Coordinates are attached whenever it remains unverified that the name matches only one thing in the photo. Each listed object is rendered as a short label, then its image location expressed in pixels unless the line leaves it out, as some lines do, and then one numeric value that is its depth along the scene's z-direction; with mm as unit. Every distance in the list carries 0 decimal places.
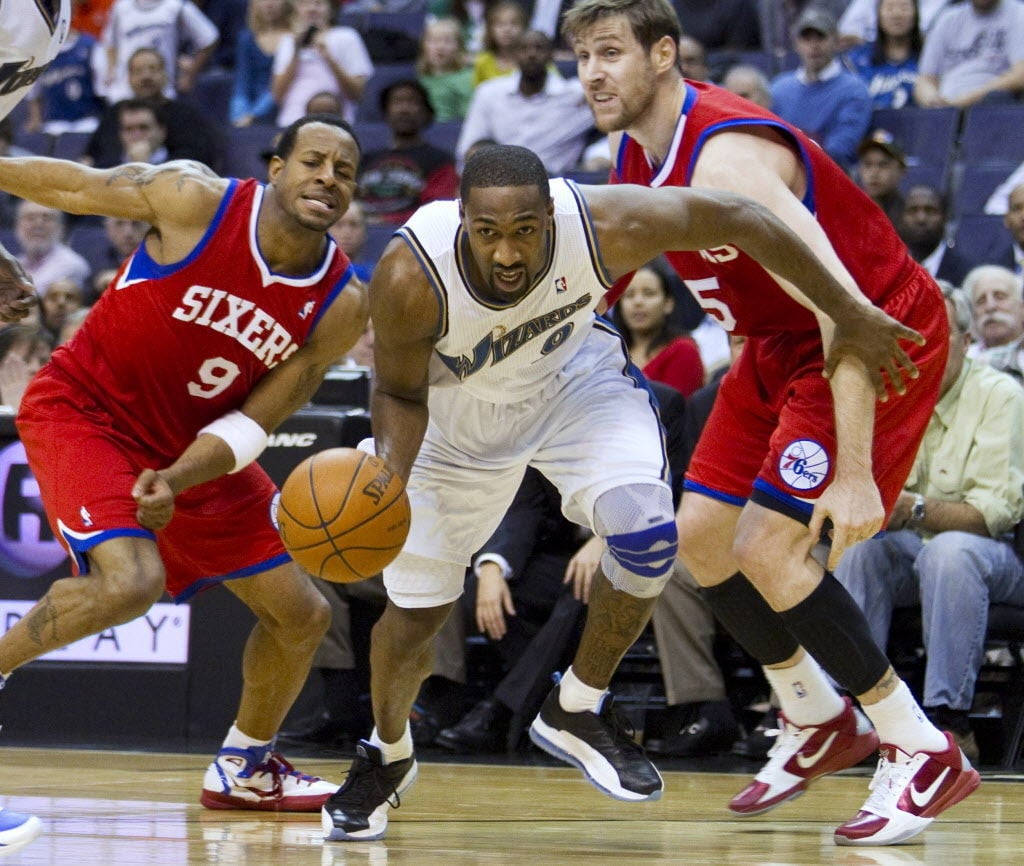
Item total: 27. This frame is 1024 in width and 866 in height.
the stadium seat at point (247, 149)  21469
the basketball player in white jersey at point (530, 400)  7430
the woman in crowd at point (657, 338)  14117
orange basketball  7117
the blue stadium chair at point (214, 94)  24750
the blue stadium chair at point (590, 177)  18062
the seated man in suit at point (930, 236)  15773
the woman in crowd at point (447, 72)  22391
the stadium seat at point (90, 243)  20453
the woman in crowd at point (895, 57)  19562
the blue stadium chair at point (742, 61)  20500
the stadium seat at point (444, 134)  21672
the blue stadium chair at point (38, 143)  23328
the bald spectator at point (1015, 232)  15016
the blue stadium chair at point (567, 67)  21953
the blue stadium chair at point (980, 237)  16703
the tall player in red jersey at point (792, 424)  7902
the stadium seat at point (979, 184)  17828
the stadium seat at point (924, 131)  18562
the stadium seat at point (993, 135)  18250
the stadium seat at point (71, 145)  22875
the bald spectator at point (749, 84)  17422
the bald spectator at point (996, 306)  14141
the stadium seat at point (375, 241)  18234
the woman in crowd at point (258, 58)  23641
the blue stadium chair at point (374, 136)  21094
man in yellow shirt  11242
